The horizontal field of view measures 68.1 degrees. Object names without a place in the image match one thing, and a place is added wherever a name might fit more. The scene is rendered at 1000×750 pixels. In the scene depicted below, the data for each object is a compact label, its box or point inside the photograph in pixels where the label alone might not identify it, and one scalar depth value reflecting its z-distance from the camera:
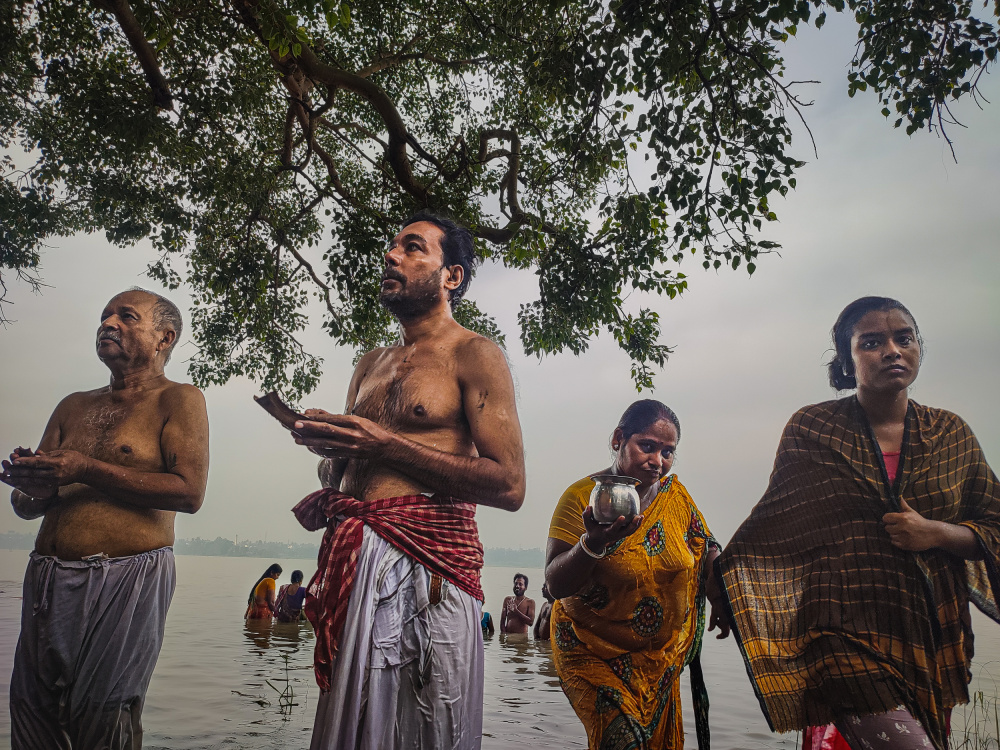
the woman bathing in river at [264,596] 14.47
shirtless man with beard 2.23
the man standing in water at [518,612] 14.62
